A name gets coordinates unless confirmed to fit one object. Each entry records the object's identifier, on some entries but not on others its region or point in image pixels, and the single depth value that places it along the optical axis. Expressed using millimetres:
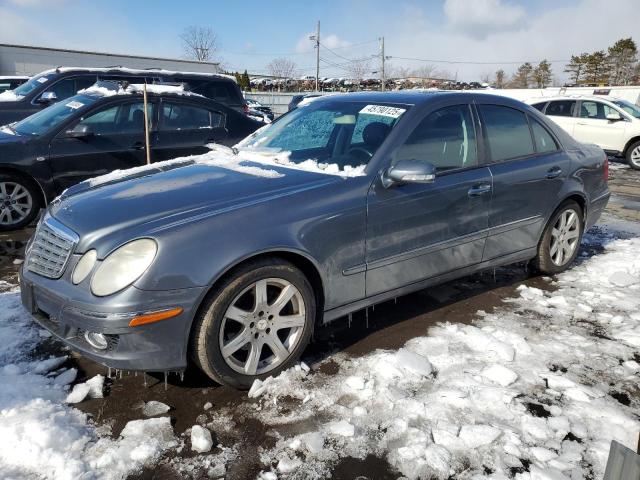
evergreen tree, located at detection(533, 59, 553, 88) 66812
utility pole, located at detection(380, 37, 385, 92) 53938
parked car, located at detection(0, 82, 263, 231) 5766
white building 25797
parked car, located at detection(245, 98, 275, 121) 24025
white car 12219
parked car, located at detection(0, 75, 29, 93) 12727
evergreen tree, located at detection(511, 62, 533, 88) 68688
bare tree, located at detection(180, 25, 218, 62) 61062
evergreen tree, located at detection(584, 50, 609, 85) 60344
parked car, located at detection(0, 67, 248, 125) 8422
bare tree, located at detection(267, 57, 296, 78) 71750
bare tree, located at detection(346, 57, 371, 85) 68619
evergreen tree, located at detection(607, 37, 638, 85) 57781
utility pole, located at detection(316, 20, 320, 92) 49375
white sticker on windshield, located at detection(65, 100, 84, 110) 6180
